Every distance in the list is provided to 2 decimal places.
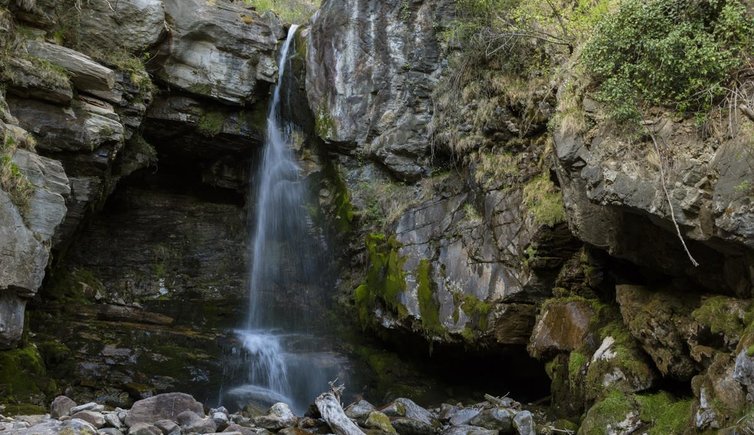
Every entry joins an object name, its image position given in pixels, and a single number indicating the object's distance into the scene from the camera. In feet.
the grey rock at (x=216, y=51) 47.34
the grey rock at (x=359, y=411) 30.53
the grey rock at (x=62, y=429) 22.91
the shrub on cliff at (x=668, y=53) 23.18
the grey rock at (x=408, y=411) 31.22
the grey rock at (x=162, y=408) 26.32
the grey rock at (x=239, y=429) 26.71
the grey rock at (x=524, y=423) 28.55
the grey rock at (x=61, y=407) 26.84
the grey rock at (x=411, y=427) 29.60
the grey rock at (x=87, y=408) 26.81
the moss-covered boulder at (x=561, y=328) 30.60
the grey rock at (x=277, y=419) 29.12
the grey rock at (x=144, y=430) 24.22
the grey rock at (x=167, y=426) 25.15
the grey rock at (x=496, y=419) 29.81
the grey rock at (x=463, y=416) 31.32
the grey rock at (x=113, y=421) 25.41
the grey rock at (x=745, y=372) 18.90
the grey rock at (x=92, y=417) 25.22
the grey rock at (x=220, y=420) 27.76
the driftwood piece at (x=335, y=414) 28.22
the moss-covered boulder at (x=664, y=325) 24.08
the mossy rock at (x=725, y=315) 21.39
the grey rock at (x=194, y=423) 26.16
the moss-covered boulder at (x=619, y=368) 25.73
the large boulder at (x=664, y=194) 20.76
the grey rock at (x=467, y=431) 28.78
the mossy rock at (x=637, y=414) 23.07
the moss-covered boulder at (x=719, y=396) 19.57
